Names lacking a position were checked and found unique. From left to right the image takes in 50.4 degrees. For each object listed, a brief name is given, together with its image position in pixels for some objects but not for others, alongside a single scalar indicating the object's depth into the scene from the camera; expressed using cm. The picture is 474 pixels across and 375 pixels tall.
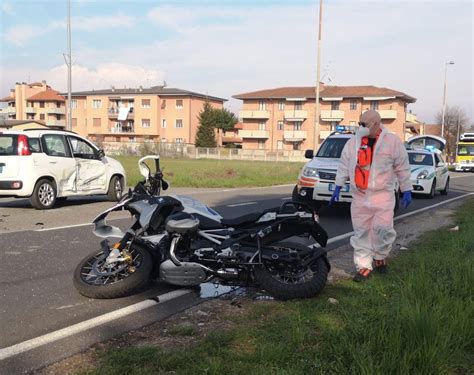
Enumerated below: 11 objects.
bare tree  8031
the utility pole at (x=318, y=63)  2876
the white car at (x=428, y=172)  1605
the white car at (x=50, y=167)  1118
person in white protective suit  554
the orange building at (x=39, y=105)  10038
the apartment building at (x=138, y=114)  8525
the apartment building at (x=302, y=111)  7238
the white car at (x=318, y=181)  1038
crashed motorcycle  475
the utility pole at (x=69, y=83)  2839
